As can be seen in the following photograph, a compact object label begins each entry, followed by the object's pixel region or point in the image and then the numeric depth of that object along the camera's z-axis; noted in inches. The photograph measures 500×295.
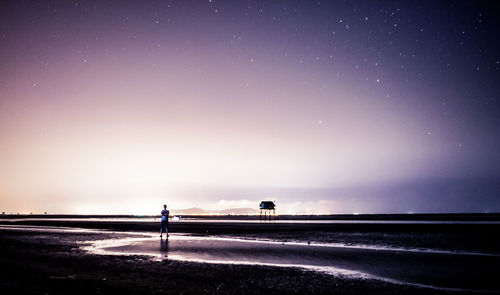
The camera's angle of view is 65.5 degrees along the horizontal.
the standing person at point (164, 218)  1139.1
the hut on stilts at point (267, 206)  3361.2
